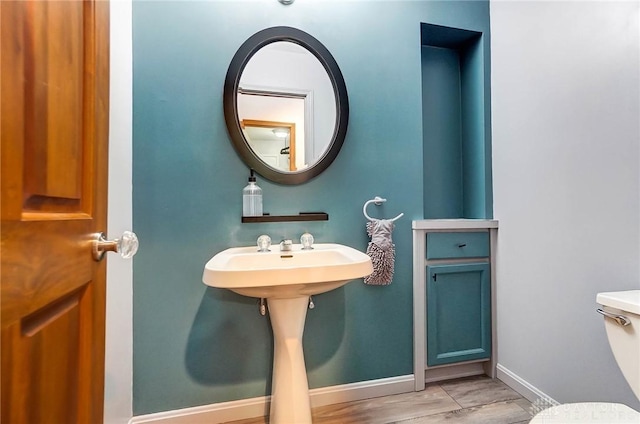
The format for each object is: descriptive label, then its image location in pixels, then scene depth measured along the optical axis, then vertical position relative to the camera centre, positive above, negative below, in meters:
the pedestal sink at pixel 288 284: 1.05 -0.24
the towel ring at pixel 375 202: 1.65 +0.06
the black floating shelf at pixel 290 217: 1.50 -0.01
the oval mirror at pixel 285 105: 1.51 +0.55
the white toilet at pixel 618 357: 0.77 -0.41
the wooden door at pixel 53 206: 0.41 +0.02
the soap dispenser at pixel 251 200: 1.50 +0.07
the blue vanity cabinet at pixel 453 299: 1.71 -0.48
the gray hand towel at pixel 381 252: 1.59 -0.19
